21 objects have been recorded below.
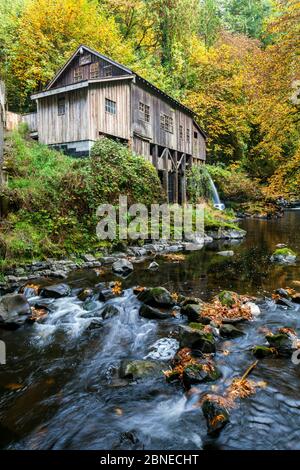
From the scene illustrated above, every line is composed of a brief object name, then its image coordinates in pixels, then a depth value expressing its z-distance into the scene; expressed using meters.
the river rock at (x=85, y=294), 8.38
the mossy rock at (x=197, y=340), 5.45
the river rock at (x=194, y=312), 6.62
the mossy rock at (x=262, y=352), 5.43
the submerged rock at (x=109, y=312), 7.30
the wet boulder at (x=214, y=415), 3.78
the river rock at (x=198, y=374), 4.66
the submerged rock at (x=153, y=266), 11.50
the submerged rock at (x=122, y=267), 10.92
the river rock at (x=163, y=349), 5.55
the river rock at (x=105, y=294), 8.36
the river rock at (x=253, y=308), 7.15
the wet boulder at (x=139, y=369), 4.92
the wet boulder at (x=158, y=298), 7.81
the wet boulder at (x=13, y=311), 6.78
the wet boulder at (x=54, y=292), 8.55
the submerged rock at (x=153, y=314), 7.20
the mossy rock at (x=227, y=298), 7.48
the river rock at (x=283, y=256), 12.33
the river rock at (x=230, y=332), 6.16
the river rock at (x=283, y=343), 5.46
